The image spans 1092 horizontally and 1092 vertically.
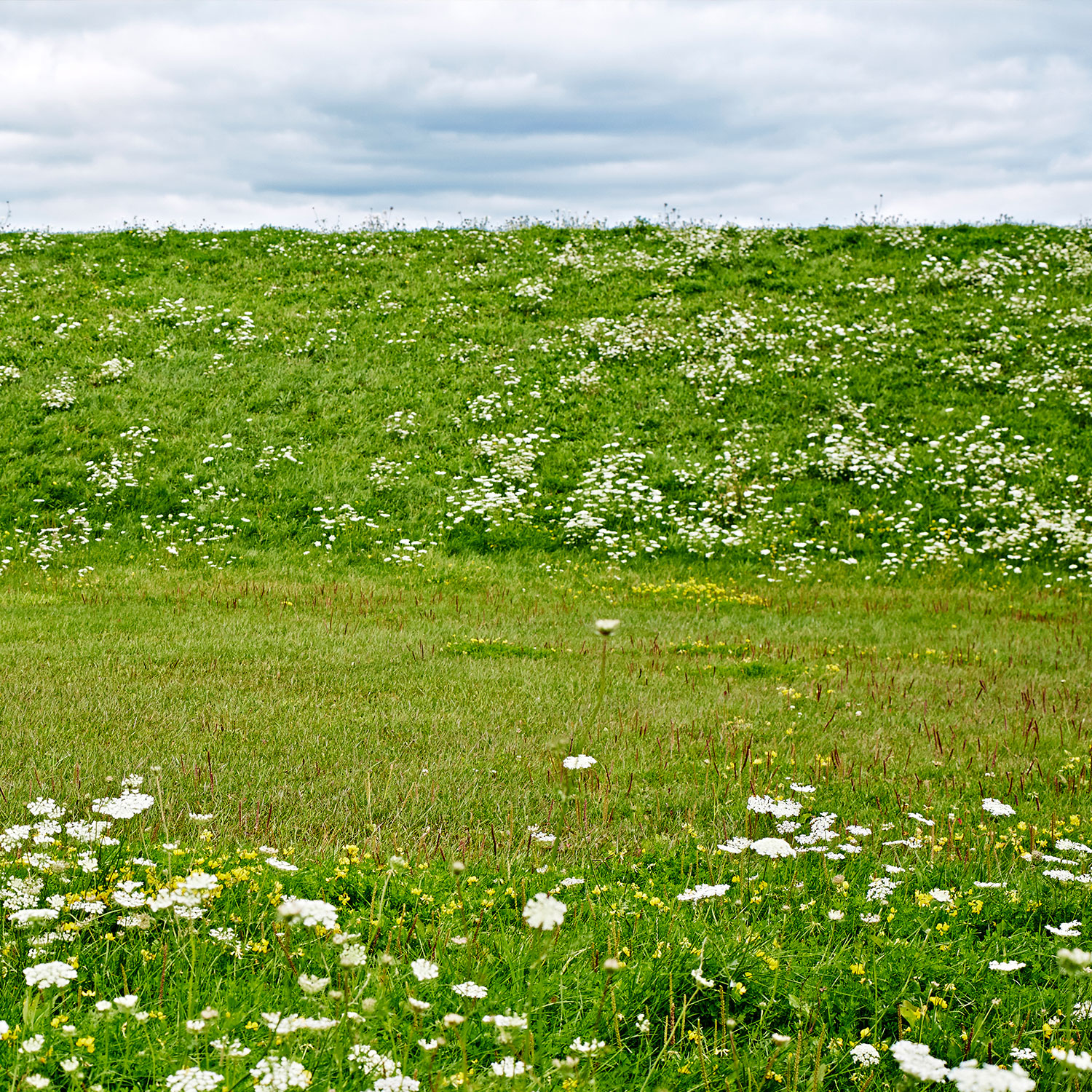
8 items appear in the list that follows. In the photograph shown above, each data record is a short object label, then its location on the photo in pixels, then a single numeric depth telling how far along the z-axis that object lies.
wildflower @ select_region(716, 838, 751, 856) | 4.35
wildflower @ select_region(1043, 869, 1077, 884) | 4.34
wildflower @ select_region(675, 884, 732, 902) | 3.79
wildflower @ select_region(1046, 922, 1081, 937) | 3.53
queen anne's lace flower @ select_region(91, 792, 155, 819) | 3.70
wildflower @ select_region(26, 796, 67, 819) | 4.11
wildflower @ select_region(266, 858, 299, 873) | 3.69
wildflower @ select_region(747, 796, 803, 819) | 4.83
